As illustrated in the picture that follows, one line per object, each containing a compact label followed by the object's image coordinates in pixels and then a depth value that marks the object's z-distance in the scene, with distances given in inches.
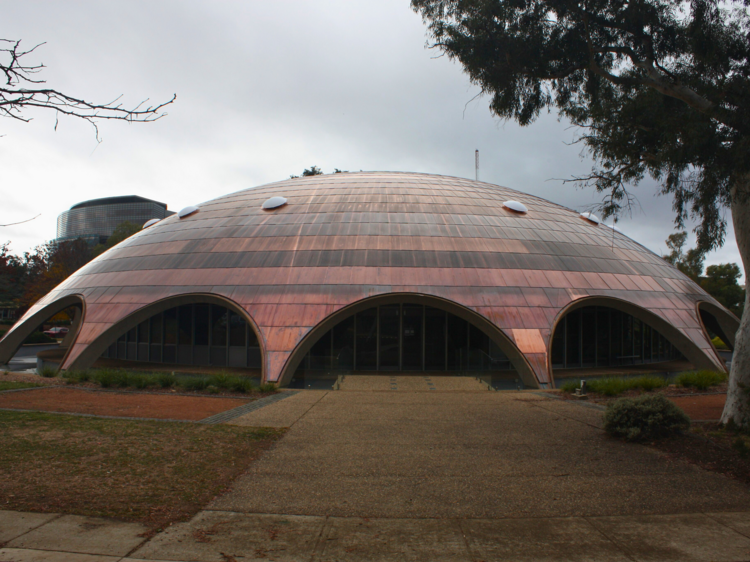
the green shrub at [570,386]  608.1
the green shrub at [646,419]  369.7
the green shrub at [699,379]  629.6
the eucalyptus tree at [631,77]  389.4
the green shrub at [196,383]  587.8
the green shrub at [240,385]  578.6
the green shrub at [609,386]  570.4
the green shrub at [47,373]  698.2
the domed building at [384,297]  711.7
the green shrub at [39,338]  1553.9
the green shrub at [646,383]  605.9
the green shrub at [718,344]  1480.1
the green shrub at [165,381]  608.4
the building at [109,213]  5118.1
